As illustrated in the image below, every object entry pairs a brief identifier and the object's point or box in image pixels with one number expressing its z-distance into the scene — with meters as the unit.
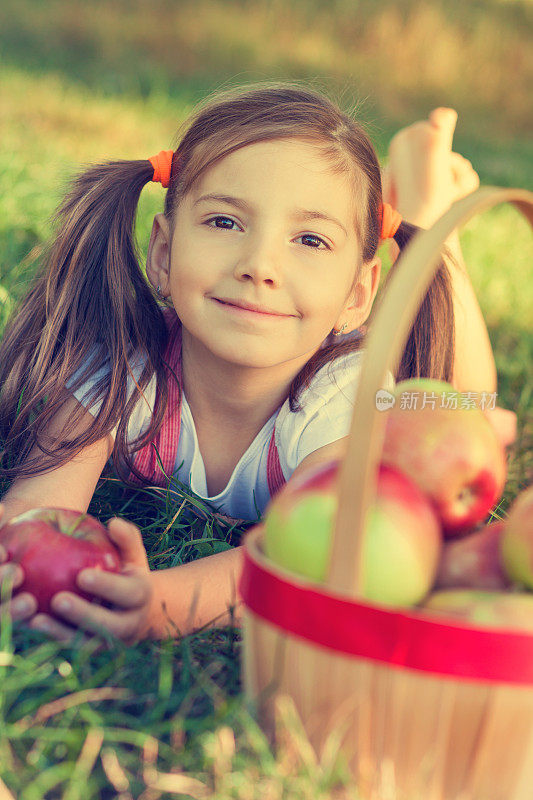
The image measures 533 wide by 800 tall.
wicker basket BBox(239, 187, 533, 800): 0.66
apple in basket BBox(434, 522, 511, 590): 0.70
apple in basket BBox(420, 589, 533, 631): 0.67
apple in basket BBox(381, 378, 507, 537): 0.72
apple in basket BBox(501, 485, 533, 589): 0.69
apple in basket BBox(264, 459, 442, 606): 0.68
